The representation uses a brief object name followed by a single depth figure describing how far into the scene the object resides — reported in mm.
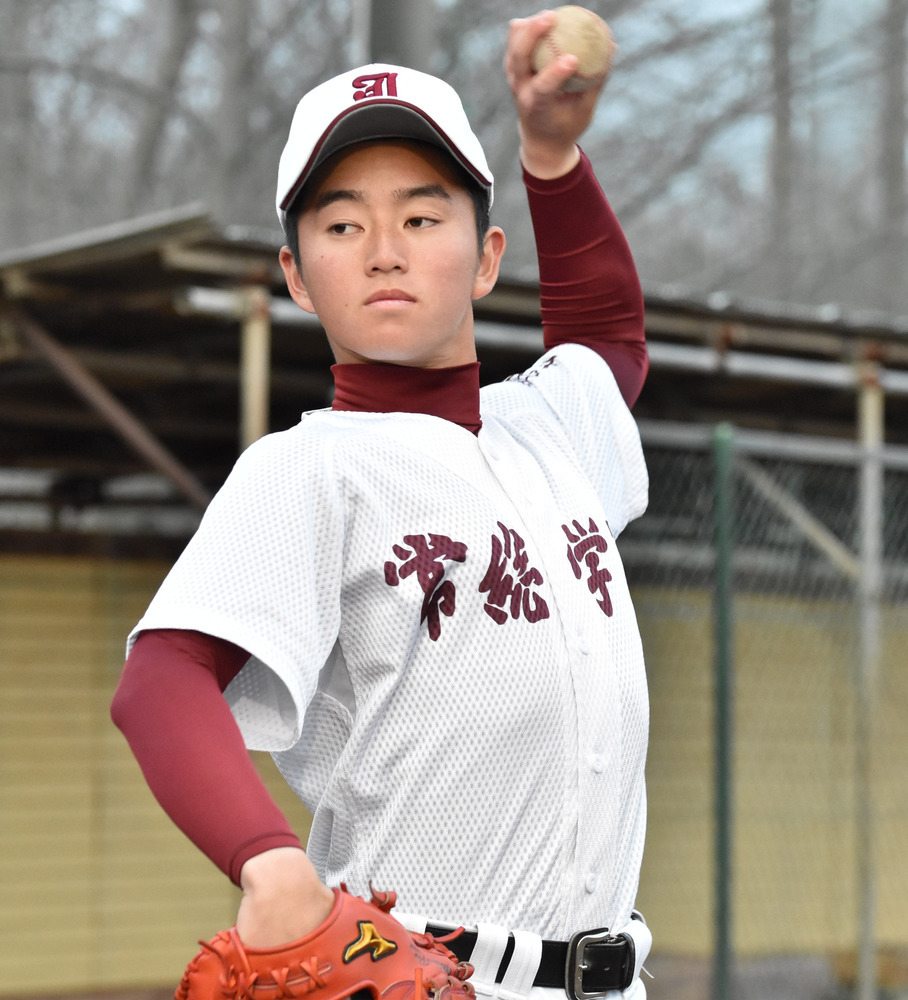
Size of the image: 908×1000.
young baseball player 3092
